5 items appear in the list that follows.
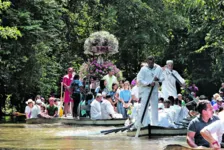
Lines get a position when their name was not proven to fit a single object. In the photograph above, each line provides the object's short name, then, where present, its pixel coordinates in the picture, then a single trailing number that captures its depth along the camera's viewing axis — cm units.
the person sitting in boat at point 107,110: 2412
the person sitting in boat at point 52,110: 2809
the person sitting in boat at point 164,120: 1938
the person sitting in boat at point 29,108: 2908
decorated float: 3155
